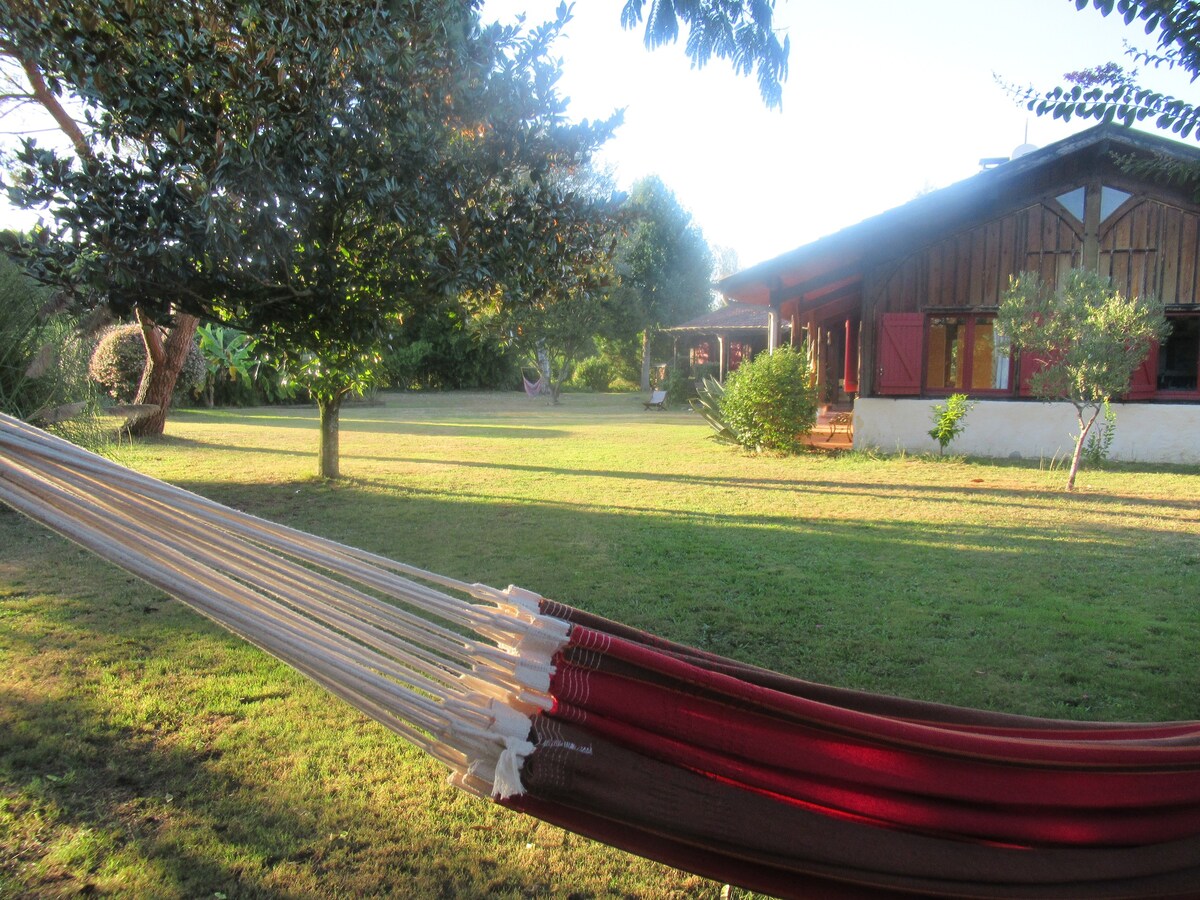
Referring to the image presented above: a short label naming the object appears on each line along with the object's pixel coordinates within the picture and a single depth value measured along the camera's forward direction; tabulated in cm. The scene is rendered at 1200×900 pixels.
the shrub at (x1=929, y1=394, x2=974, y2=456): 1032
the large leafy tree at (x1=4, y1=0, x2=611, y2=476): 435
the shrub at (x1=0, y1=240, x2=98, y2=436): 546
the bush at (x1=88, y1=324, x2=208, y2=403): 1355
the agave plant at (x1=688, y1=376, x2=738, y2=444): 1180
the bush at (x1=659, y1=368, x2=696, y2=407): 2313
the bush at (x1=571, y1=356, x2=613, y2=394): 3169
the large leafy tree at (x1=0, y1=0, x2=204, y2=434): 432
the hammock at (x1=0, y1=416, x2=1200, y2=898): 139
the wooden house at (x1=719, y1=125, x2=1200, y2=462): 1047
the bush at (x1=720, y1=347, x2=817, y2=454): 1058
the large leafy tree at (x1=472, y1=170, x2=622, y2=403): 573
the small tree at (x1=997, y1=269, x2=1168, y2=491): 780
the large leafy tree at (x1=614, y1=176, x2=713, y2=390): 2545
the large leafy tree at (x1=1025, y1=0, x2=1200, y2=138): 261
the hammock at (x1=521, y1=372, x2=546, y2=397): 2712
